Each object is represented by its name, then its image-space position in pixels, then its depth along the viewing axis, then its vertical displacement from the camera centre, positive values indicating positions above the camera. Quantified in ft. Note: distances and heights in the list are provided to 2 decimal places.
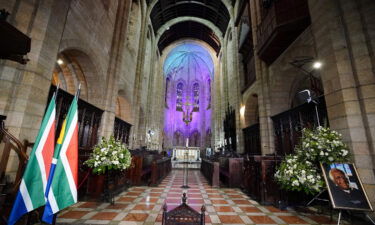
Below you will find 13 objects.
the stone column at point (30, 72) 11.19 +5.29
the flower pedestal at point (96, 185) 14.32 -3.22
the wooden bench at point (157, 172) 20.42 -2.92
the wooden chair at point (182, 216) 5.73 -2.25
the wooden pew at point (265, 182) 14.23 -2.60
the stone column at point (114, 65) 26.11 +13.91
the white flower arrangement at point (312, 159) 11.05 -0.30
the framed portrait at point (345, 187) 8.74 -1.74
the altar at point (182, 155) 56.29 -1.42
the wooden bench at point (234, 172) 21.04 -2.52
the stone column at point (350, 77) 11.39 +5.90
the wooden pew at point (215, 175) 20.99 -2.93
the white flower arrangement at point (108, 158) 13.05 -0.76
